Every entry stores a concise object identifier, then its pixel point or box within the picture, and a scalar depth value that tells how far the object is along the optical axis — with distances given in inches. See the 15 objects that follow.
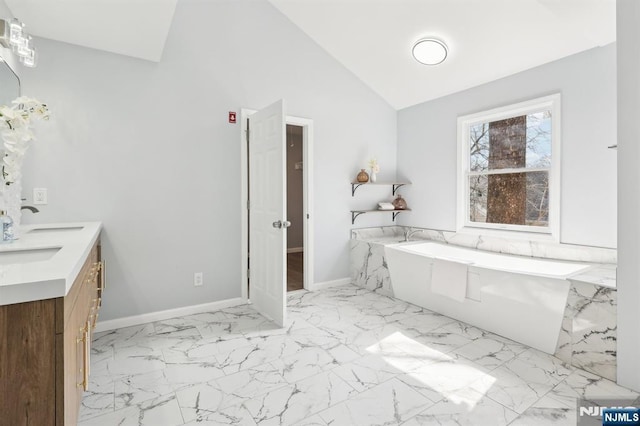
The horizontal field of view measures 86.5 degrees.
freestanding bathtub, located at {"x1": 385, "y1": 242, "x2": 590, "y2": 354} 94.3
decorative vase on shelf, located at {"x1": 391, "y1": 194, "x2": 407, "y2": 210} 178.4
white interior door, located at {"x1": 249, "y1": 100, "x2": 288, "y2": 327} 115.2
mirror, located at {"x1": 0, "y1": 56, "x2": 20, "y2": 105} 78.7
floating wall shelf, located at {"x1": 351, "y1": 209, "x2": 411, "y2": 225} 170.1
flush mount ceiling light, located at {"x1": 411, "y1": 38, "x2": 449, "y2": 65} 135.5
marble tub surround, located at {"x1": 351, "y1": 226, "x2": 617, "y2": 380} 82.7
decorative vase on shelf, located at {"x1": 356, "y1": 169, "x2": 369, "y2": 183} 167.3
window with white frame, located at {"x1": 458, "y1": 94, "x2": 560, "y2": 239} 125.4
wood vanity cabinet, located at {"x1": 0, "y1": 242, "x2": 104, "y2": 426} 36.7
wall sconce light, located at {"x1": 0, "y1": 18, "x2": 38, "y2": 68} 74.1
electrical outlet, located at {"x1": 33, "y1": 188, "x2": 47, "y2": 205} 101.6
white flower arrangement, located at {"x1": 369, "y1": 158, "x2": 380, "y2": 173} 170.7
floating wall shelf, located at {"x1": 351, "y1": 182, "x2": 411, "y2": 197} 170.3
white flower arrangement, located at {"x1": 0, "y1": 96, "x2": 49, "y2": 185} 66.0
